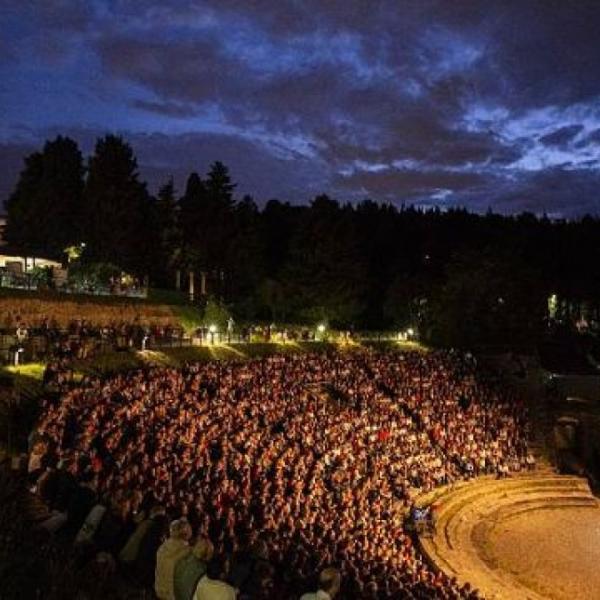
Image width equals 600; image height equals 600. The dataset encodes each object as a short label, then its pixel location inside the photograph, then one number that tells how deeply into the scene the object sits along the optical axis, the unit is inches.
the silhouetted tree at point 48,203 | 1846.7
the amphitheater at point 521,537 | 828.0
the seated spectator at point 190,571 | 310.0
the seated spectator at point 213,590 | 293.6
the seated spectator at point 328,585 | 299.0
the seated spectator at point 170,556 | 333.4
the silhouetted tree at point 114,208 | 1849.2
